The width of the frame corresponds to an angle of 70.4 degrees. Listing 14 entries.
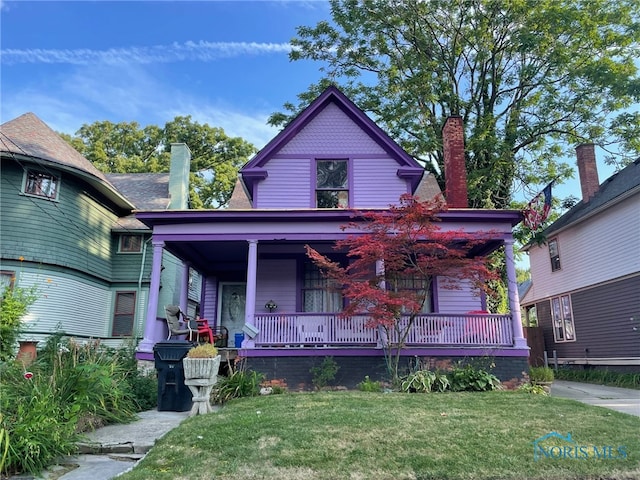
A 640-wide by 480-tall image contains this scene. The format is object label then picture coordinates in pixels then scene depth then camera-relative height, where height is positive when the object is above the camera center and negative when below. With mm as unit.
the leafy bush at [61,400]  4605 -690
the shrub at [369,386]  9270 -785
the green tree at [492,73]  18469 +11977
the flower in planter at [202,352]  7133 -74
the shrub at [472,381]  9344 -682
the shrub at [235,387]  8742 -772
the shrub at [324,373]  10242 -565
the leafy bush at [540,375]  10320 -618
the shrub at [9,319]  8867 +560
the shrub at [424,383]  9055 -702
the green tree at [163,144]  32125 +14588
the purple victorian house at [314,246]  10578 +2733
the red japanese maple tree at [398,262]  9320 +1774
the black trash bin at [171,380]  8086 -574
